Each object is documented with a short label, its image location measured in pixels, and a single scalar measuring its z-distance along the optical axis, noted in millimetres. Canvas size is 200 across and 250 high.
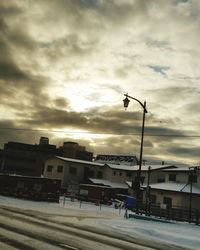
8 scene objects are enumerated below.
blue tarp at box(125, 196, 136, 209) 30915
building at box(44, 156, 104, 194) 49428
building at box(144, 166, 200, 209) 32671
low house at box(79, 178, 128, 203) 39328
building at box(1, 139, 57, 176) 87182
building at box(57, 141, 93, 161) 98782
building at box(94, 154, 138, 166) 72185
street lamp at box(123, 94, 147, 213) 17988
